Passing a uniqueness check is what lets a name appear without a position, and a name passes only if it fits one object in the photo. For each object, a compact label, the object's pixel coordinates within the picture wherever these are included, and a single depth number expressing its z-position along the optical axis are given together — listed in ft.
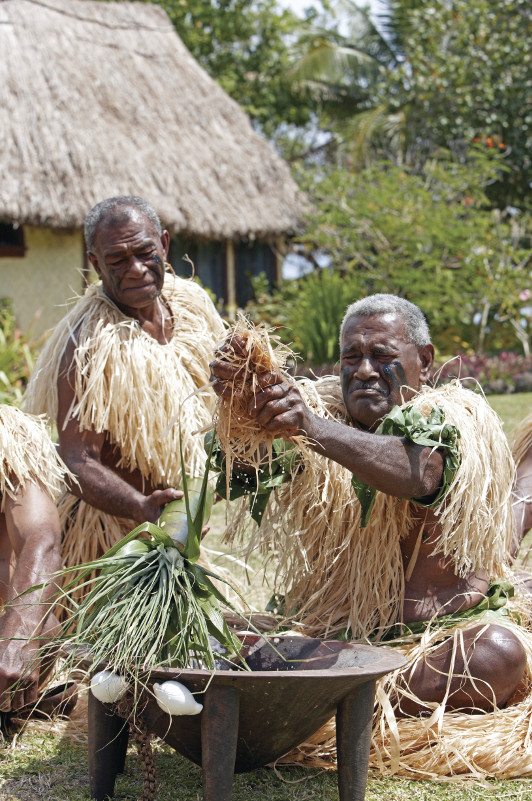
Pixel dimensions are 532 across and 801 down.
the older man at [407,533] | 8.05
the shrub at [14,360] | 26.73
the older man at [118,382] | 10.96
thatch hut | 31.86
